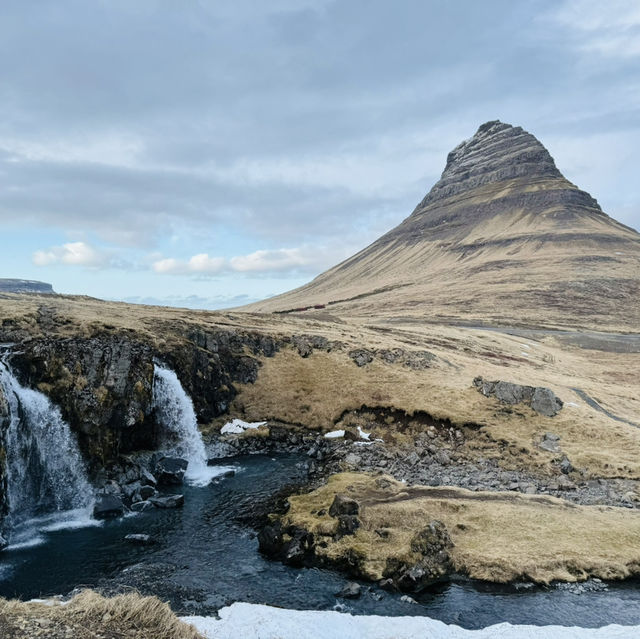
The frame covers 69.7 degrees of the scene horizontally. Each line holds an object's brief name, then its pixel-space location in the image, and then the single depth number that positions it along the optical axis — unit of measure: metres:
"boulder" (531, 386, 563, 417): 45.89
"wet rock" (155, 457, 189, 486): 38.09
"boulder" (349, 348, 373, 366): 57.23
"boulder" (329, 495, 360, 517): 29.84
